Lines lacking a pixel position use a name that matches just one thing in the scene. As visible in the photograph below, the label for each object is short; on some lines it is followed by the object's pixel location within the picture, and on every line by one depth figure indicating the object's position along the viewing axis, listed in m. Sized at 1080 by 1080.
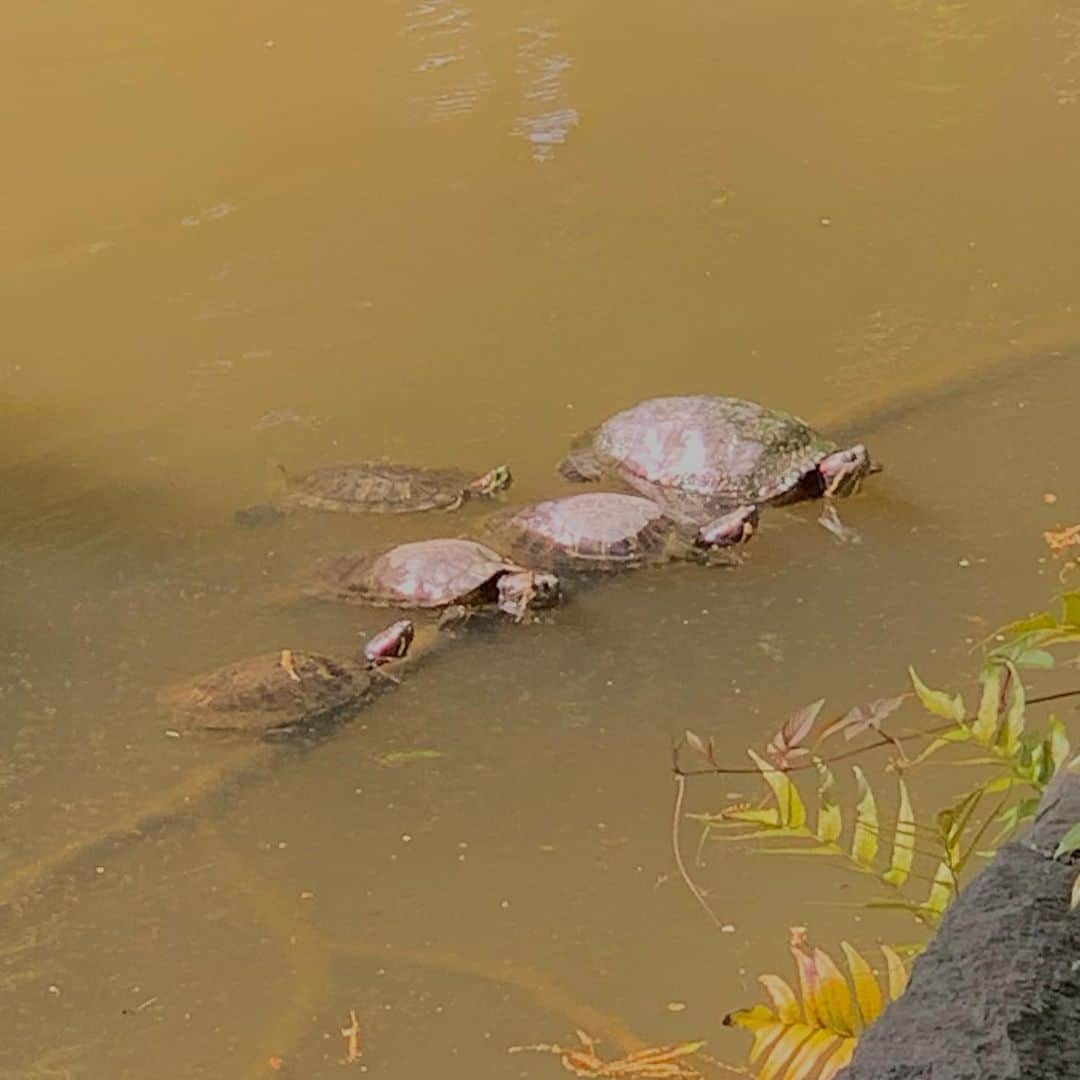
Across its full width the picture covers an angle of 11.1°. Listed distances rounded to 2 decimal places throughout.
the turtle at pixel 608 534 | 5.72
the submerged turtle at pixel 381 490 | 5.84
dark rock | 2.48
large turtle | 5.85
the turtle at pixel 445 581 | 5.64
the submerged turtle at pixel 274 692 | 5.47
